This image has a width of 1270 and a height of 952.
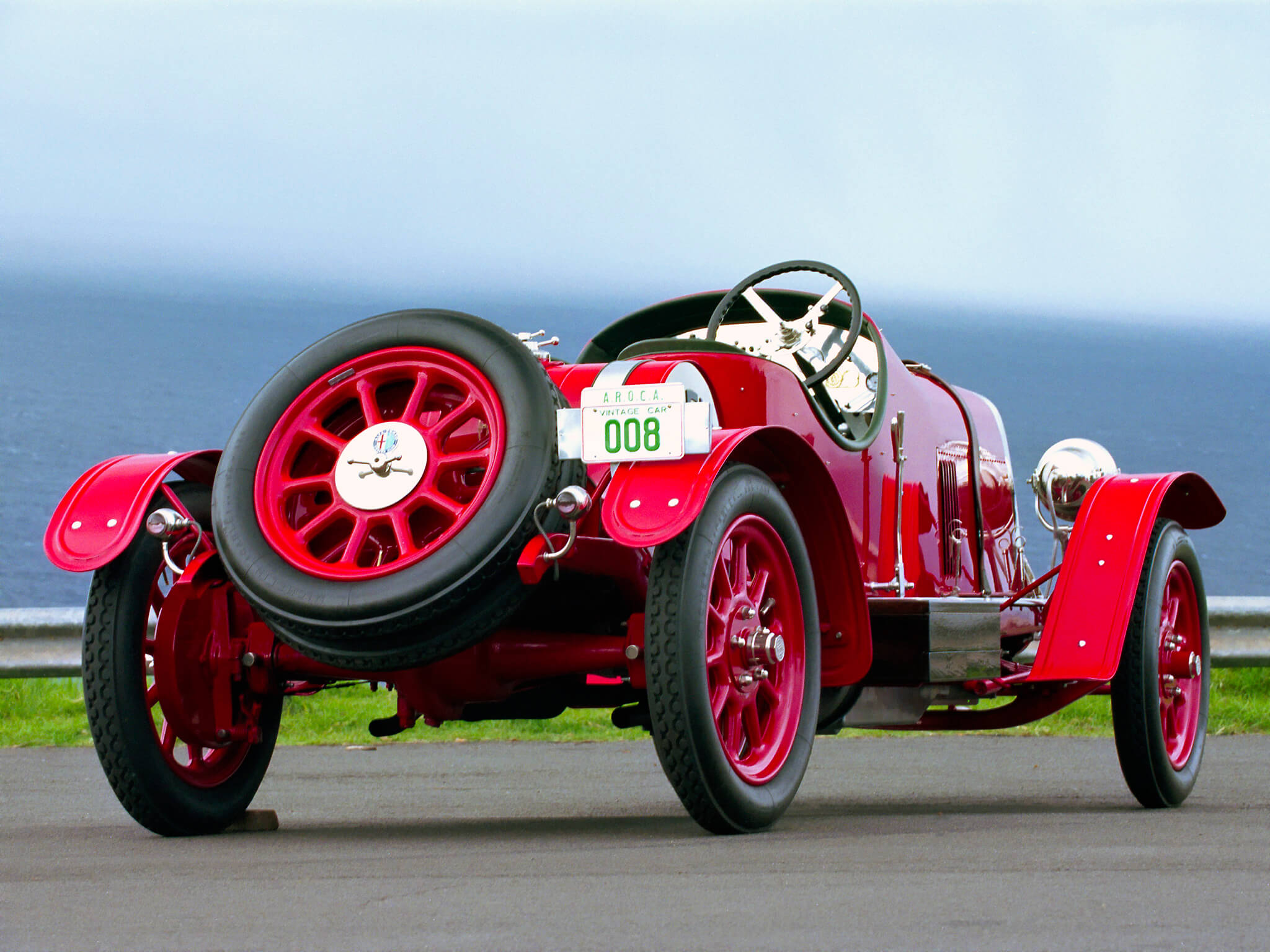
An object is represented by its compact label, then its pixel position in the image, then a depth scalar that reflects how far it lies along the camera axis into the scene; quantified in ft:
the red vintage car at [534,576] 25.35
